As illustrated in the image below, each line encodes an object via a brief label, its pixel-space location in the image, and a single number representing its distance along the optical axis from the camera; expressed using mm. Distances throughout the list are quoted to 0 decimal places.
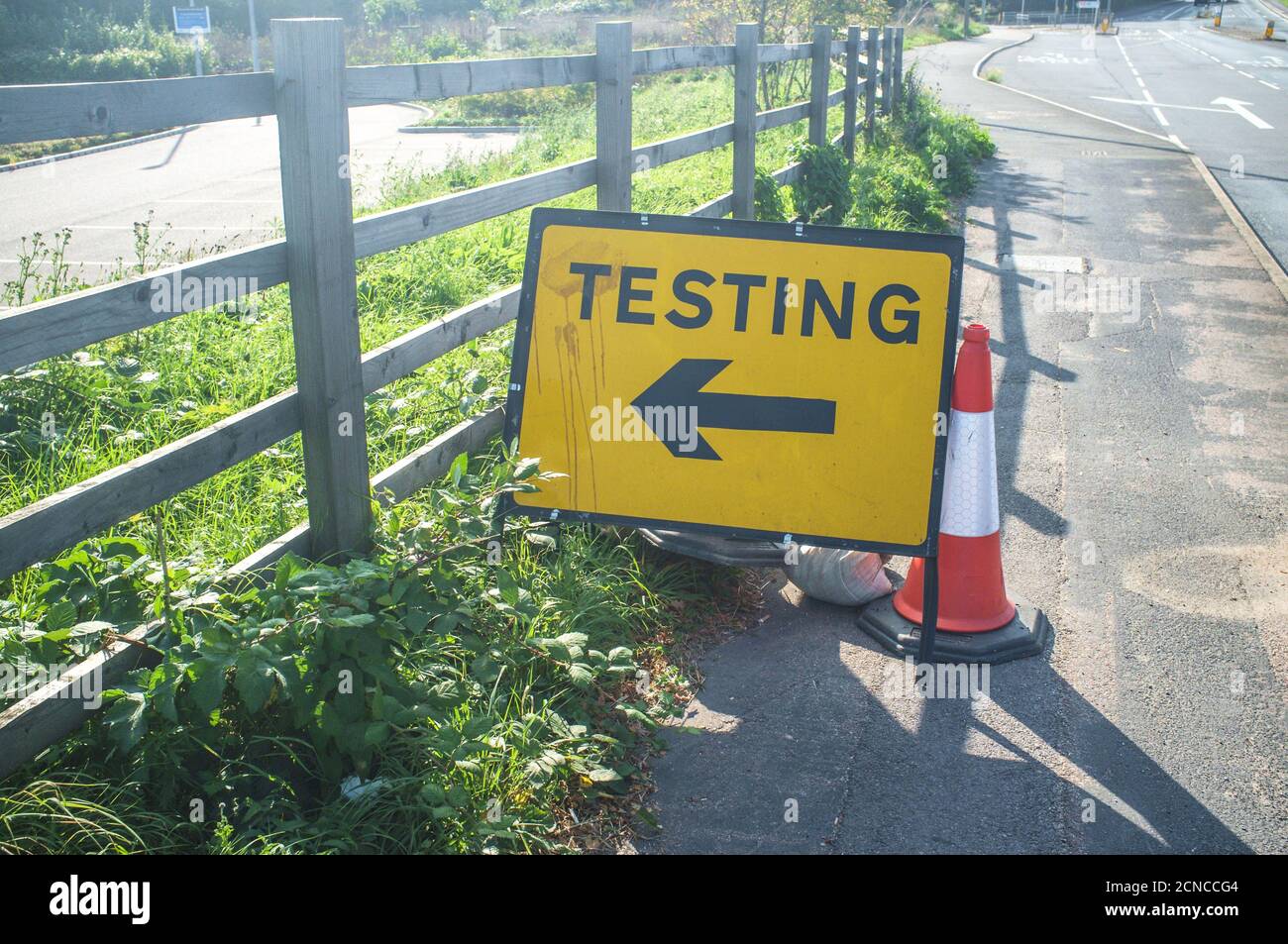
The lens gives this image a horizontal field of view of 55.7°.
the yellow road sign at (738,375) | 4238
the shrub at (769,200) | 9070
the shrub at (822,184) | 10422
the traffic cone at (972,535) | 4301
